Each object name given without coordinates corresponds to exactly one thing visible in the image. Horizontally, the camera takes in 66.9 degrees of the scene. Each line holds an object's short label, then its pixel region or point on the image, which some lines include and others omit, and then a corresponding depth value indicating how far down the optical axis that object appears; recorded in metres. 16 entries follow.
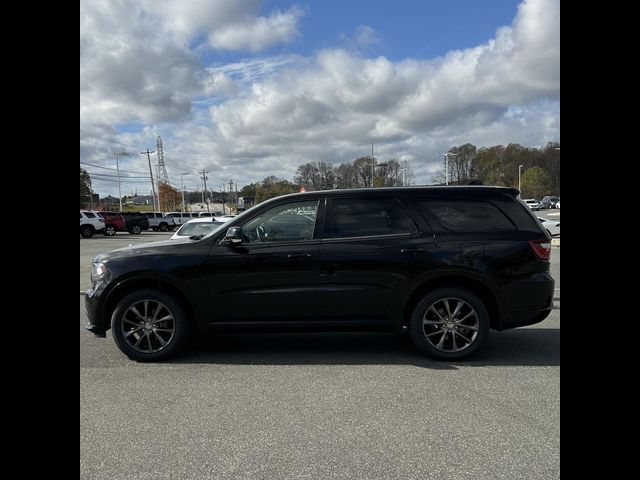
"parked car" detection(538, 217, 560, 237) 20.70
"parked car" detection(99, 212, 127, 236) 37.75
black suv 5.09
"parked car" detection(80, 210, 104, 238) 32.94
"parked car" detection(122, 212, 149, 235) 39.84
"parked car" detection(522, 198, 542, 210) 74.10
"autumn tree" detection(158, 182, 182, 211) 100.31
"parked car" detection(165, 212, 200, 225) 52.23
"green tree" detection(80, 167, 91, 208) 73.84
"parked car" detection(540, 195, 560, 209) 79.35
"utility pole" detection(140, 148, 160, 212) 75.04
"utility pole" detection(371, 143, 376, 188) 77.01
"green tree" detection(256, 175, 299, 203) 105.28
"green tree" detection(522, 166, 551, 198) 89.38
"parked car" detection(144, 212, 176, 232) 48.78
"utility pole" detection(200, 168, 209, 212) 107.62
